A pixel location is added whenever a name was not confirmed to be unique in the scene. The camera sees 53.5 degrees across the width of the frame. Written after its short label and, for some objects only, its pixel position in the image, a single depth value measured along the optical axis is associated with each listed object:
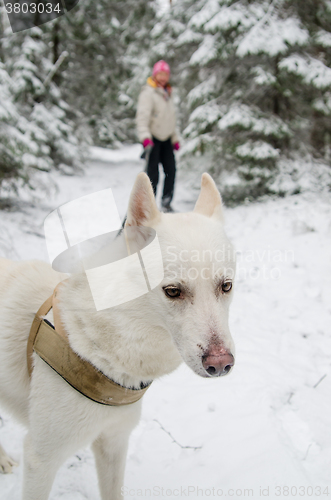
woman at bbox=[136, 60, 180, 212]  6.23
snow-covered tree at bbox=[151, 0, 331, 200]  6.70
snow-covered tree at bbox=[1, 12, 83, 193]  8.97
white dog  1.45
